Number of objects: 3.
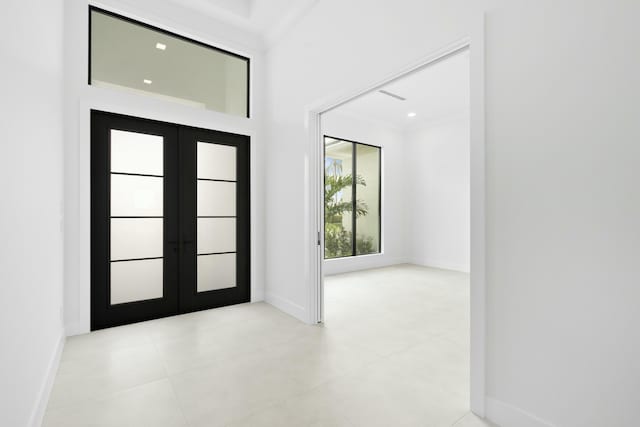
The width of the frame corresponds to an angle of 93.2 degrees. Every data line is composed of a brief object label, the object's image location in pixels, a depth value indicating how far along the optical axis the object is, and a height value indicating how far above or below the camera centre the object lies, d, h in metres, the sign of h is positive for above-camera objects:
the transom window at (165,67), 3.21 +1.74
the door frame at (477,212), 1.81 +0.01
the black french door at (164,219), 3.17 -0.06
